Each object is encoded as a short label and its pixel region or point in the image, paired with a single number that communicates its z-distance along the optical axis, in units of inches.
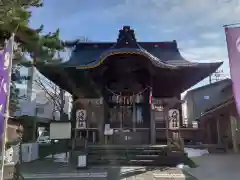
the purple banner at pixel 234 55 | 191.0
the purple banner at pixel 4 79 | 175.2
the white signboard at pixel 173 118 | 378.0
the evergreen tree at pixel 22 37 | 235.8
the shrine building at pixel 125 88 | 380.3
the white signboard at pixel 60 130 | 369.4
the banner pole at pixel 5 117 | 175.8
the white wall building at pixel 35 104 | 1046.6
